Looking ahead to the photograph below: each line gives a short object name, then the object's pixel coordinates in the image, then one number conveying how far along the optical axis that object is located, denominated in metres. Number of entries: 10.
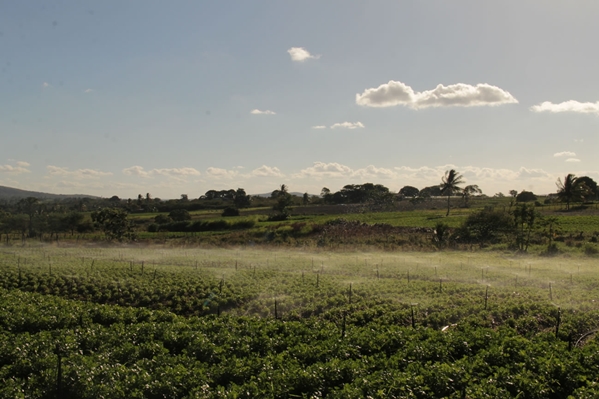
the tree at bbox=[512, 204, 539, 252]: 41.31
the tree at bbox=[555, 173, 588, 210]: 71.44
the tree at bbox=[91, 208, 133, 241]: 57.66
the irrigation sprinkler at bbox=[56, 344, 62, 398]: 9.85
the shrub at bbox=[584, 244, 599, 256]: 36.16
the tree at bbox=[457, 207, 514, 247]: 47.00
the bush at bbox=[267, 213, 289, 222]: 78.64
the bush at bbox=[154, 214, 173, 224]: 80.94
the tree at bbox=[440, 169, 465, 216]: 77.44
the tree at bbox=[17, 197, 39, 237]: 67.81
